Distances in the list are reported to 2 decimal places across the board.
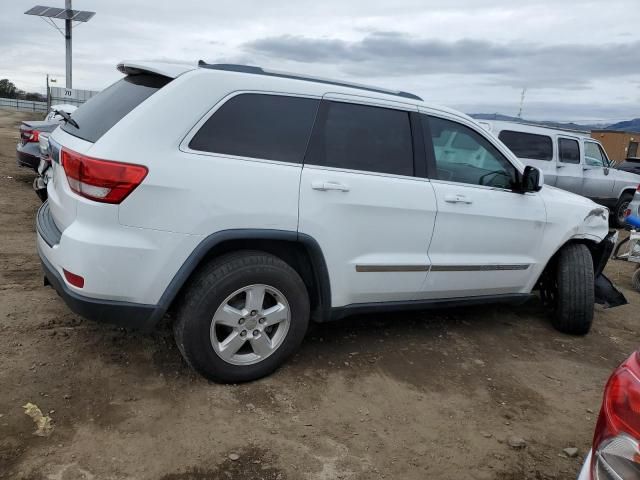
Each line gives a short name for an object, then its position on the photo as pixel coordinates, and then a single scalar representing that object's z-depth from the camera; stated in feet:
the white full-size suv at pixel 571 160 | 33.28
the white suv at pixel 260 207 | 9.43
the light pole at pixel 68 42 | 78.29
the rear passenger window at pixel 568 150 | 34.99
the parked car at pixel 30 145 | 28.43
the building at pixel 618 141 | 118.20
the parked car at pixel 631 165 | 50.39
